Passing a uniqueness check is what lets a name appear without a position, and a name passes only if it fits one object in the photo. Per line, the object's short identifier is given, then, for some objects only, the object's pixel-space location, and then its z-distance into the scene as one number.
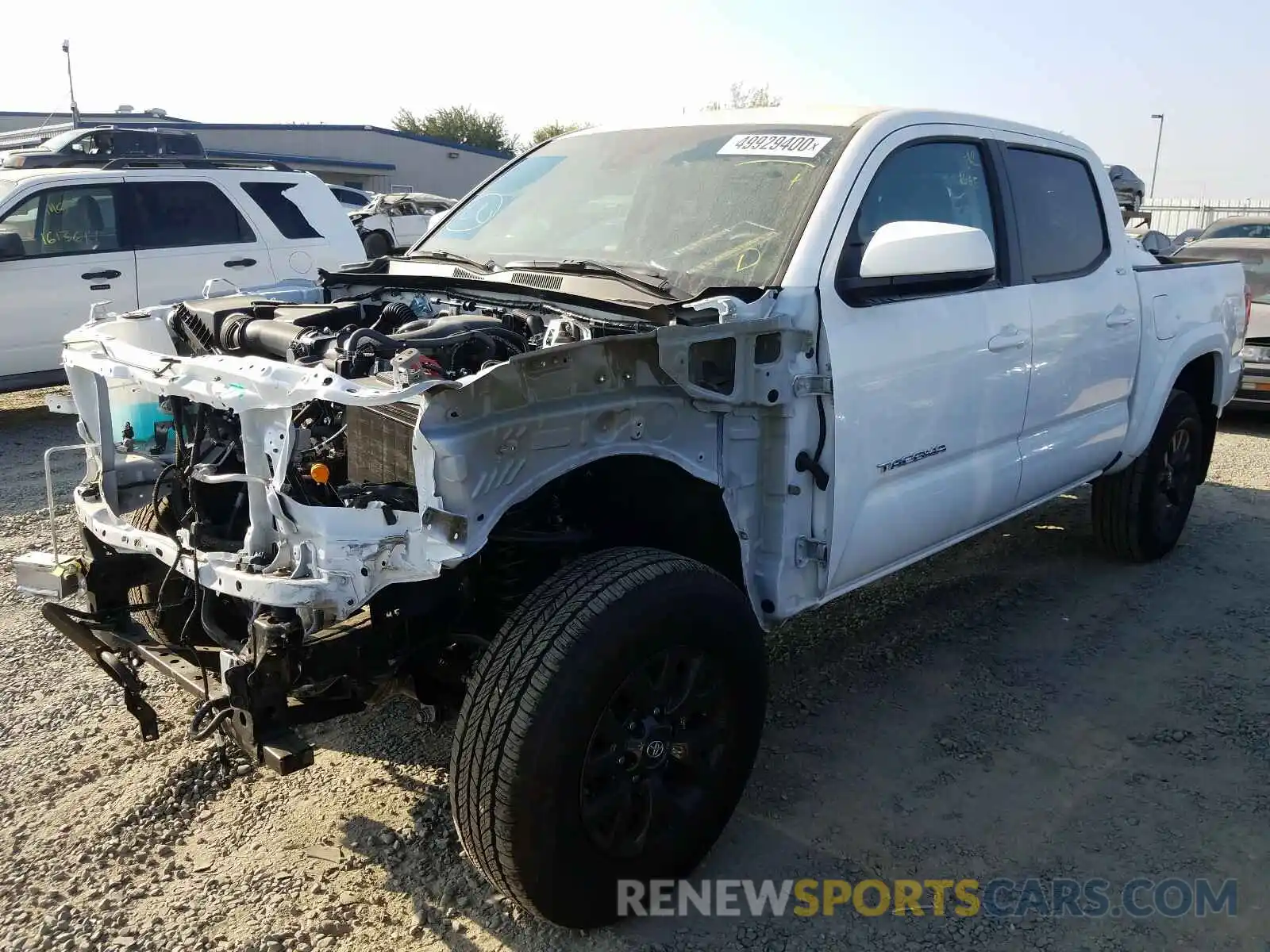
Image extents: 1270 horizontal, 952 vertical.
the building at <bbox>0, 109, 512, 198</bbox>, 31.88
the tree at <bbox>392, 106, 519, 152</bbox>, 55.81
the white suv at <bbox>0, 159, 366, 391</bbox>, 8.02
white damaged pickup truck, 2.35
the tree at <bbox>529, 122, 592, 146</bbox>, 50.88
